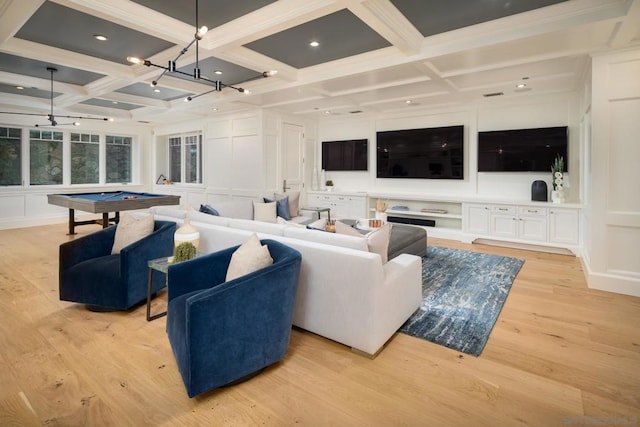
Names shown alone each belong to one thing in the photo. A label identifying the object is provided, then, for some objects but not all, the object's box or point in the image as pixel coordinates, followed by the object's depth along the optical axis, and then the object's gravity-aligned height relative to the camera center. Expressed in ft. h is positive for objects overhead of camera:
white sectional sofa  7.52 -1.86
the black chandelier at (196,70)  8.52 +4.19
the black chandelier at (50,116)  17.16 +6.87
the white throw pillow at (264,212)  17.24 -0.10
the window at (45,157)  26.09 +4.09
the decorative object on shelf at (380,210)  17.40 +0.02
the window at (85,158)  28.30 +4.31
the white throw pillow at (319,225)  10.09 -0.44
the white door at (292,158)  24.62 +3.85
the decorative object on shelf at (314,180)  26.66 +2.32
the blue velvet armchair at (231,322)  5.97 -2.12
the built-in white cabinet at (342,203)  24.02 +0.53
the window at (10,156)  24.71 +3.86
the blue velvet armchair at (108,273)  9.64 -1.82
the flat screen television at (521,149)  17.81 +3.41
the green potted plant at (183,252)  8.85 -1.10
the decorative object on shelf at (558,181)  17.29 +1.54
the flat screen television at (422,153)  21.11 +3.77
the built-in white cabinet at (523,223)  16.76 -0.62
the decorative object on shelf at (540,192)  17.92 +1.00
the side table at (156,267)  8.68 -1.48
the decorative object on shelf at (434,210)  21.08 +0.04
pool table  16.98 +0.41
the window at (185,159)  29.49 +4.60
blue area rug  8.78 -2.85
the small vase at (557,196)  17.24 +0.76
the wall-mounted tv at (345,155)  25.26 +4.19
